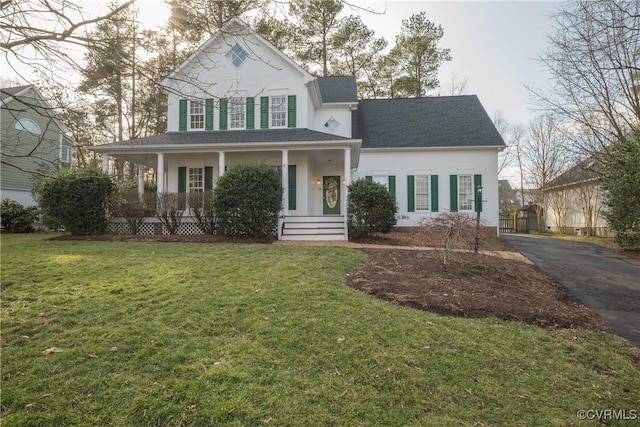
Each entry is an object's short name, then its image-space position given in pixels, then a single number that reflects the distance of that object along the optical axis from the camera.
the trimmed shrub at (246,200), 10.70
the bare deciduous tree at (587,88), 9.90
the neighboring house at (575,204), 20.81
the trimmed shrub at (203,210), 11.42
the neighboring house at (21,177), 17.20
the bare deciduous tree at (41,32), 3.72
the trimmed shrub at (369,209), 11.41
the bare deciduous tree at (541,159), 26.88
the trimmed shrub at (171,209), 11.64
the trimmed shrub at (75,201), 10.88
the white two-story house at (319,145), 12.48
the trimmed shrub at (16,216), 14.73
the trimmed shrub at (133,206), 11.76
